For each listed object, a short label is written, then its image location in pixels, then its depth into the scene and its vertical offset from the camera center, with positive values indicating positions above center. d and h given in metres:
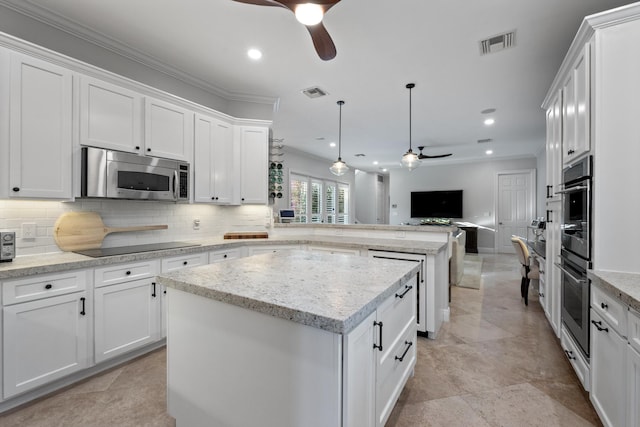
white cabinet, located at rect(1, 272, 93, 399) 1.75 -0.81
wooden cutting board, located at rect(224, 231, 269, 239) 3.50 -0.28
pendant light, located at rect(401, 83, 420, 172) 4.26 +0.80
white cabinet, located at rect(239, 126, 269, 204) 3.69 +0.63
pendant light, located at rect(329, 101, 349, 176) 4.70 +0.75
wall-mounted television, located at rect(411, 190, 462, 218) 8.79 +0.31
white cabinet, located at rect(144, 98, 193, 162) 2.74 +0.82
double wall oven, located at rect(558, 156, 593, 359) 1.76 -0.23
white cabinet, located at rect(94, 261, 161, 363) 2.14 -0.77
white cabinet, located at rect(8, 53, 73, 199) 1.98 +0.59
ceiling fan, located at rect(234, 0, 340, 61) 1.46 +1.07
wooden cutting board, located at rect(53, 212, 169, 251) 2.36 -0.17
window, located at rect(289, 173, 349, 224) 7.49 +0.38
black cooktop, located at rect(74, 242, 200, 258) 2.32 -0.34
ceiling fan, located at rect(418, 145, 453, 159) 6.59 +1.33
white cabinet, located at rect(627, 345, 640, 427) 1.22 -0.75
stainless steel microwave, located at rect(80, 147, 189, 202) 2.32 +0.32
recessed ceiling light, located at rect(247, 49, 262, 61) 2.82 +1.58
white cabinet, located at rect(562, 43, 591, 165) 1.75 +0.72
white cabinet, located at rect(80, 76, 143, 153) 2.31 +0.81
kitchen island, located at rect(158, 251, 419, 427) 1.00 -0.54
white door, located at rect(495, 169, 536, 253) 7.84 +0.26
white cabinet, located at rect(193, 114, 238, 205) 3.22 +0.59
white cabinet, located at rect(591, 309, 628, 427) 1.35 -0.80
